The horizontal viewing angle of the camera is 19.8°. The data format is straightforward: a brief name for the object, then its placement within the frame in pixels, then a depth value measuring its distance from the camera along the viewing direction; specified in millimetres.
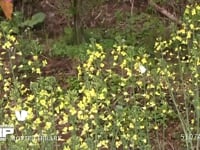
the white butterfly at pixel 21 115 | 2541
